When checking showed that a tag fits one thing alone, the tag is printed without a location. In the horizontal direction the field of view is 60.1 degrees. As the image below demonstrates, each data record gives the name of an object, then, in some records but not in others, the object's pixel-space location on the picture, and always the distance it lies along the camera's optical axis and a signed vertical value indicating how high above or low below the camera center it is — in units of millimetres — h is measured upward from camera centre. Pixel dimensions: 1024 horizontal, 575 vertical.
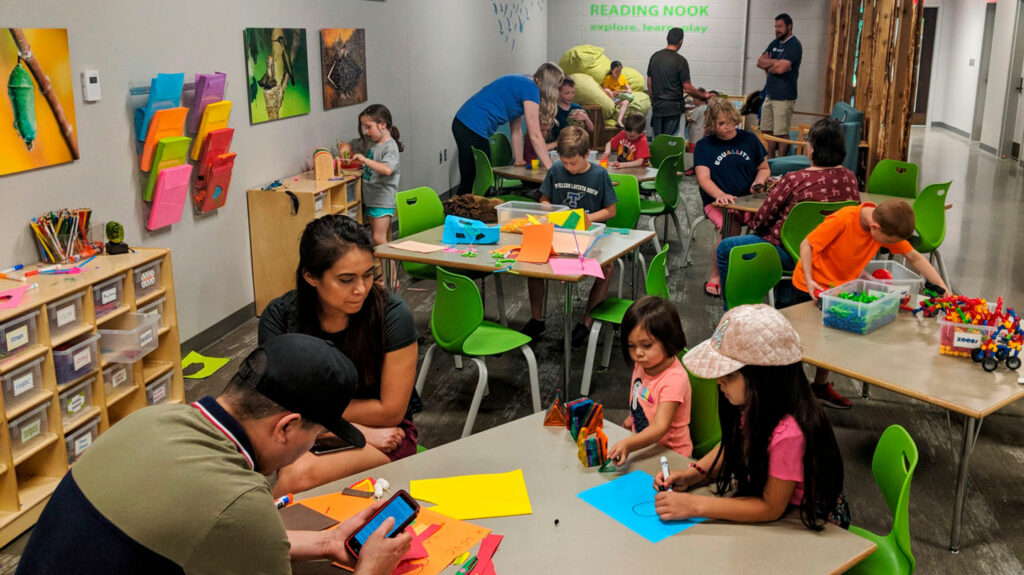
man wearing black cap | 1465 -684
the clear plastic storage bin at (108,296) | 3812 -943
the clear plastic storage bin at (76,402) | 3627 -1330
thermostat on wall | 4227 -53
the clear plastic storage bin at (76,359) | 3547 -1126
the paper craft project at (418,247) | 4680 -897
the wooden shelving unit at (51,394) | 3271 -1308
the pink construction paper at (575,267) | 4238 -913
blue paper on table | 2125 -1055
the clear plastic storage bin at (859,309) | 3543 -926
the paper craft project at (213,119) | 5102 -256
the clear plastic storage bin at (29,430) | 3332 -1330
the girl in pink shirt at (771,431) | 2141 -850
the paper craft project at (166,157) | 4703 -433
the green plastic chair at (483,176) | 7160 -806
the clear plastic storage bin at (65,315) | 3520 -943
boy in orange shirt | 3967 -799
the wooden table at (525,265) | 4312 -908
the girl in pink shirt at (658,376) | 2754 -951
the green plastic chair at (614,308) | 4156 -1192
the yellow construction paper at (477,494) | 2203 -1049
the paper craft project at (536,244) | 4441 -830
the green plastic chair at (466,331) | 3863 -1111
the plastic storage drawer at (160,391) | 4195 -1482
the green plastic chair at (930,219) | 5797 -924
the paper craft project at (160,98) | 4652 -121
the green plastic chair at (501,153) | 7891 -693
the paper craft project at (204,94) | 5109 -109
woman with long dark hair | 2885 -818
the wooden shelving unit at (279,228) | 5824 -993
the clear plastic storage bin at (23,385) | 3271 -1138
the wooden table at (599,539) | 1981 -1063
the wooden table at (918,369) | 2979 -1031
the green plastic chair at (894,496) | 2199 -1071
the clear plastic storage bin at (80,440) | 3643 -1488
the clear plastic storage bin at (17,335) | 3211 -937
